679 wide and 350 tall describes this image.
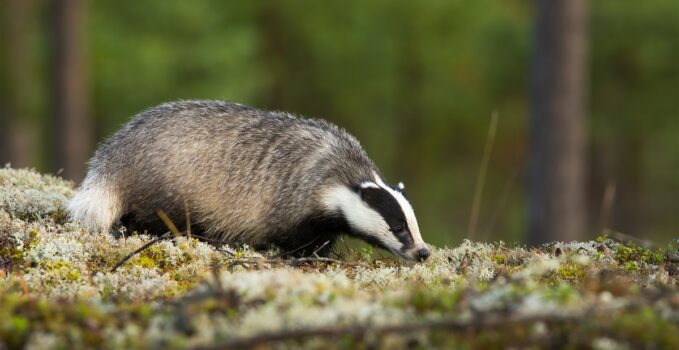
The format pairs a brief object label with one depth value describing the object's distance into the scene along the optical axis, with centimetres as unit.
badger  1245
